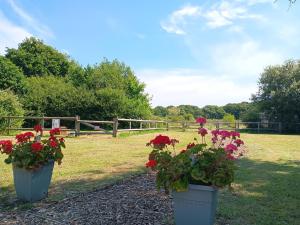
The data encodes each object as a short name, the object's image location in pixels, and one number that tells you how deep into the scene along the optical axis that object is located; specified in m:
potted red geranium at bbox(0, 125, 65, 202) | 3.20
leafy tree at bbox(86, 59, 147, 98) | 21.30
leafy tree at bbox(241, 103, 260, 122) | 21.52
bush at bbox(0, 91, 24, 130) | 12.70
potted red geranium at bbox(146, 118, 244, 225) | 2.37
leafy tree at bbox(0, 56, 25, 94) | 18.31
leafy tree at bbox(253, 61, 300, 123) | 19.46
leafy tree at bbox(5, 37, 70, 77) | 29.36
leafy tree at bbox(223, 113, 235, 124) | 24.72
